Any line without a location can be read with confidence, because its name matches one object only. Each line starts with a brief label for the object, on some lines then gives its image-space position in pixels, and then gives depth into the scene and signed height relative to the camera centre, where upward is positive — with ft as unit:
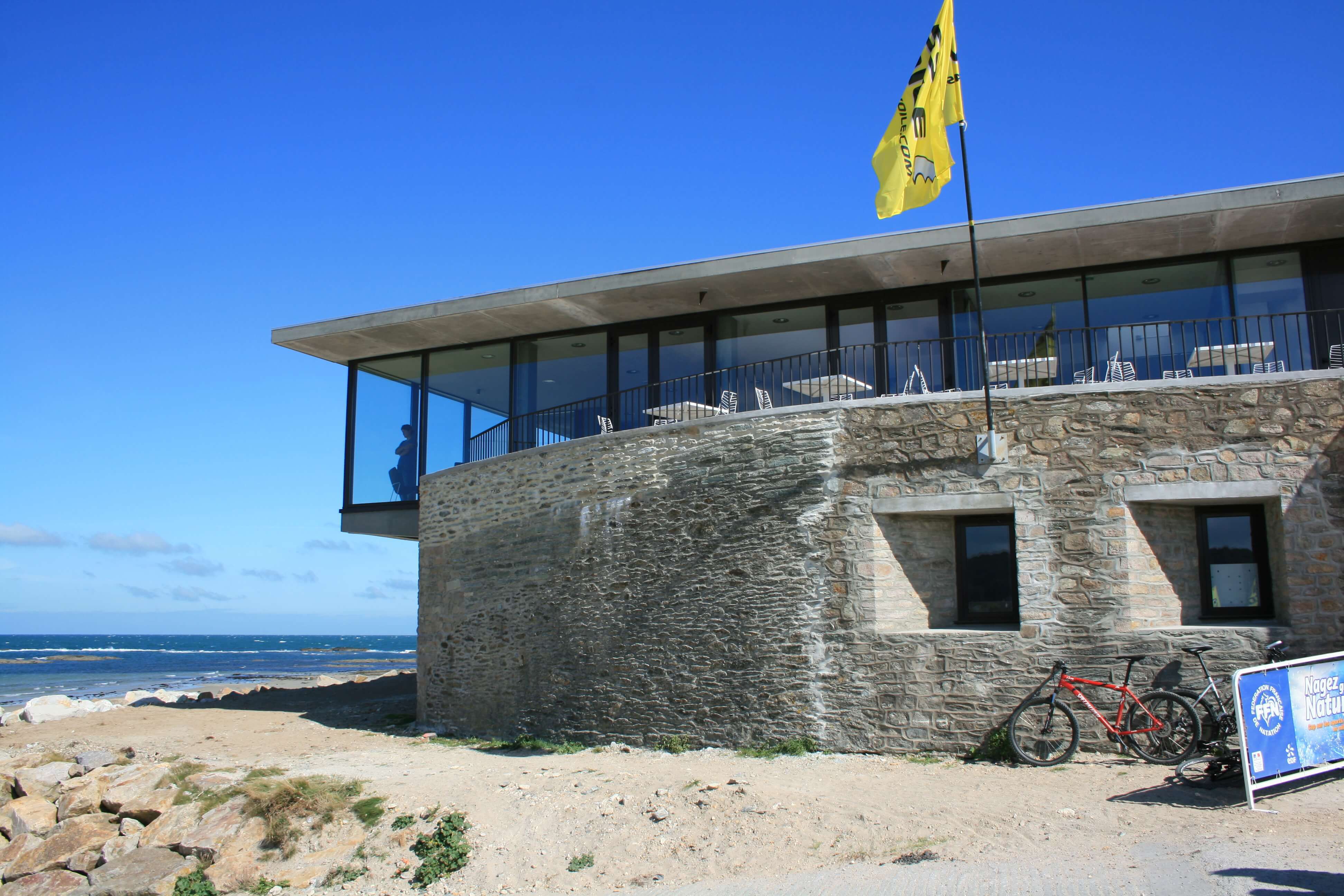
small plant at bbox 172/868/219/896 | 30.53 -8.44
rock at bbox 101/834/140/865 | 33.83 -8.06
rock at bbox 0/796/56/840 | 37.09 -7.74
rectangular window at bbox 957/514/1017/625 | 34.30 +0.93
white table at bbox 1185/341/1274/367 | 36.32 +8.64
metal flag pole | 32.63 +8.87
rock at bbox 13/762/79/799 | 40.81 -7.01
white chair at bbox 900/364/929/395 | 42.34 +8.97
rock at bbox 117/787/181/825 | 35.78 -7.04
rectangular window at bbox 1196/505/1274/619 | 31.99 +0.99
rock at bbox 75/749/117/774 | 42.75 -6.45
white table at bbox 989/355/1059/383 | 37.93 +8.54
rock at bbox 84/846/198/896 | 31.35 -8.41
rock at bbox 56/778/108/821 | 37.47 -7.18
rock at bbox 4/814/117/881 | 34.37 -8.13
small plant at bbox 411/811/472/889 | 28.66 -7.09
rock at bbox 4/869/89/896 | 32.53 -8.91
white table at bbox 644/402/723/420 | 42.98 +8.13
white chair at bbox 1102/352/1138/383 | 38.01 +8.44
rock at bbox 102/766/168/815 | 36.81 -6.60
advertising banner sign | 23.65 -2.95
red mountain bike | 28.68 -3.80
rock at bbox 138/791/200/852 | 33.96 -7.45
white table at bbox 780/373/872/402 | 40.22 +8.52
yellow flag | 33.45 +15.45
